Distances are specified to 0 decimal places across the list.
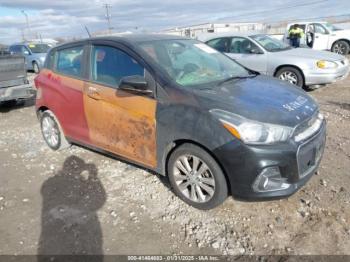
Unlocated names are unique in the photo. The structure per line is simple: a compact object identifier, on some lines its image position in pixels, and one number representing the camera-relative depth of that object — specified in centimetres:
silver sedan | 827
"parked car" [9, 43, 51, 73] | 1667
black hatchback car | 309
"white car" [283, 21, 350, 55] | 1507
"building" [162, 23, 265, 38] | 3925
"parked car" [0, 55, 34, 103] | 827
